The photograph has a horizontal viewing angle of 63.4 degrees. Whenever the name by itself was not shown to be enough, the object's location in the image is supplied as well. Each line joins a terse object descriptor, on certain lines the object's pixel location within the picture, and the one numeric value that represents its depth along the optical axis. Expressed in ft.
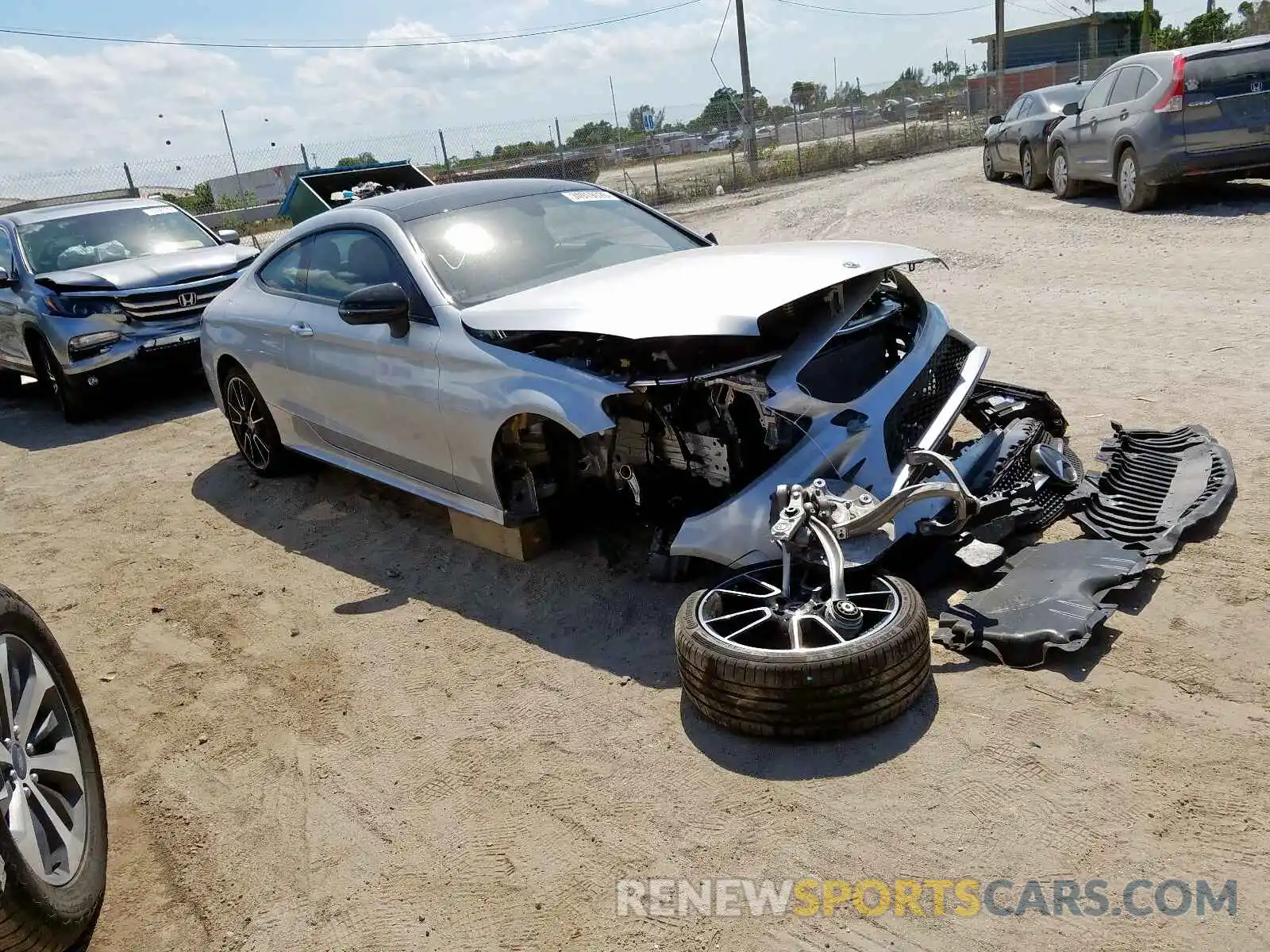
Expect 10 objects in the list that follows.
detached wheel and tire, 10.34
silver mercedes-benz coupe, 13.05
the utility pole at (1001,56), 105.40
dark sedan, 47.44
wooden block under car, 15.96
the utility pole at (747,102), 86.33
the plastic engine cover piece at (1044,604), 11.35
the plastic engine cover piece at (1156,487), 13.46
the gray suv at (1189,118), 34.58
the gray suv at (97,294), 28.63
